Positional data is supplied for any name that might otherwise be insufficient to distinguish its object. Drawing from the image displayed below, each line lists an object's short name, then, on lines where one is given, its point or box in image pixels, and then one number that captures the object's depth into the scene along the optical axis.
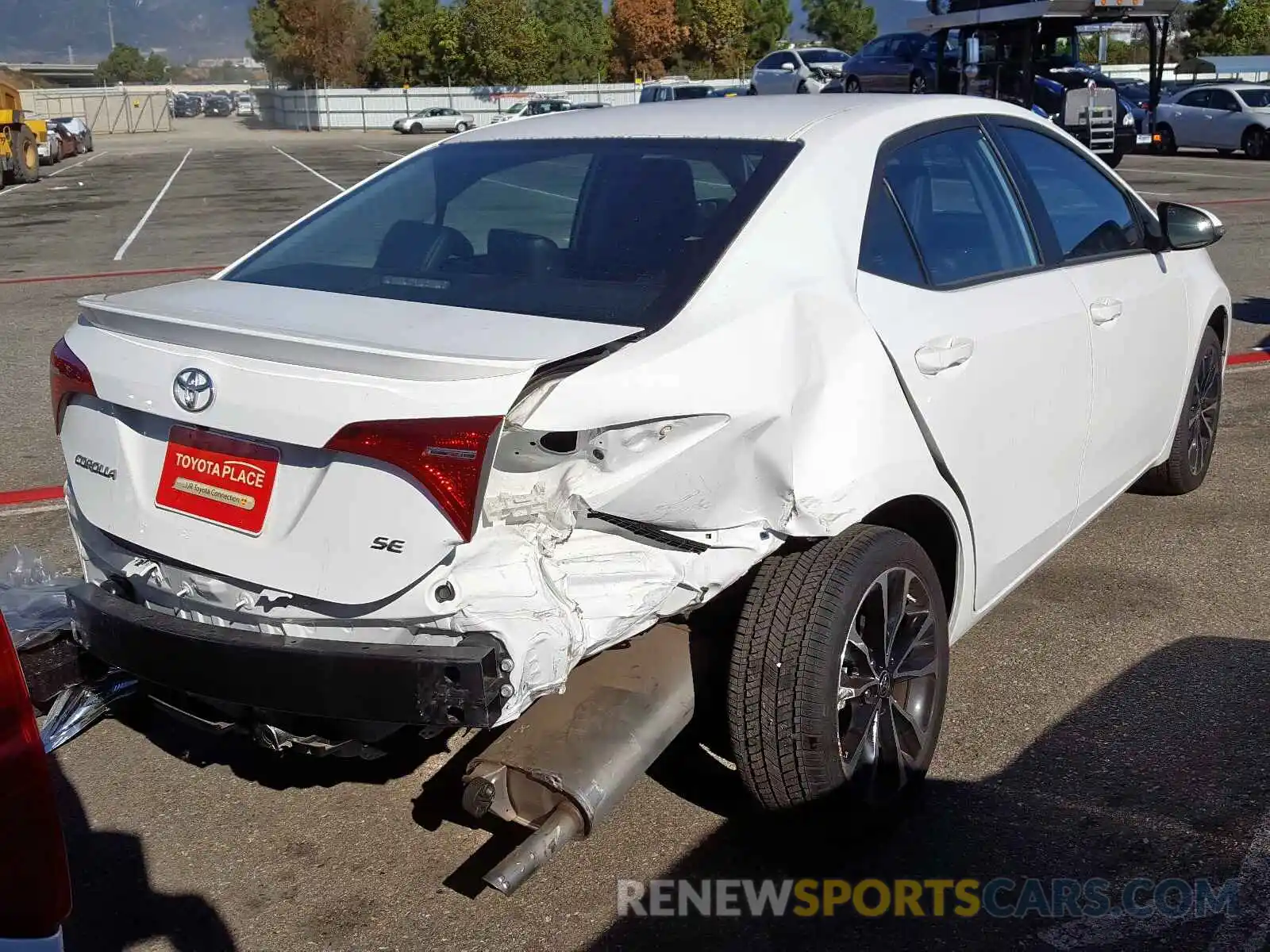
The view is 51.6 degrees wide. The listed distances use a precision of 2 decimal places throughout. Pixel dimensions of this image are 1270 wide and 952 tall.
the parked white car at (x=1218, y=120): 26.77
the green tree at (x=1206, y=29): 63.15
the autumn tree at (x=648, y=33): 83.06
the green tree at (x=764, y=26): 85.00
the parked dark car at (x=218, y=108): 116.81
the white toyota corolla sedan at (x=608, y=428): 2.52
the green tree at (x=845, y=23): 85.69
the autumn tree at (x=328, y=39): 83.06
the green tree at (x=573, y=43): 78.94
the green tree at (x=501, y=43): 70.25
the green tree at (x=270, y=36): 87.69
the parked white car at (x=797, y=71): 34.06
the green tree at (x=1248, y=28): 61.97
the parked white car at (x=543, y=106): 47.72
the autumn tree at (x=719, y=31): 80.19
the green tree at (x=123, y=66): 148.62
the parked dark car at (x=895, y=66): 26.02
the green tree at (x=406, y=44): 76.12
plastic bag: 3.40
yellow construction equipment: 31.19
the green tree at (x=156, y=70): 157.00
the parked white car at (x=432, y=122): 60.97
